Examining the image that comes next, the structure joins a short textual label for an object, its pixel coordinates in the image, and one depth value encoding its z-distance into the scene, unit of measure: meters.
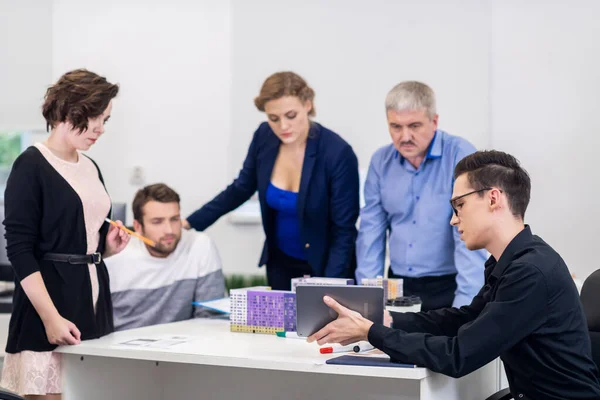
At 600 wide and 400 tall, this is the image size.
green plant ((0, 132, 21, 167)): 5.56
